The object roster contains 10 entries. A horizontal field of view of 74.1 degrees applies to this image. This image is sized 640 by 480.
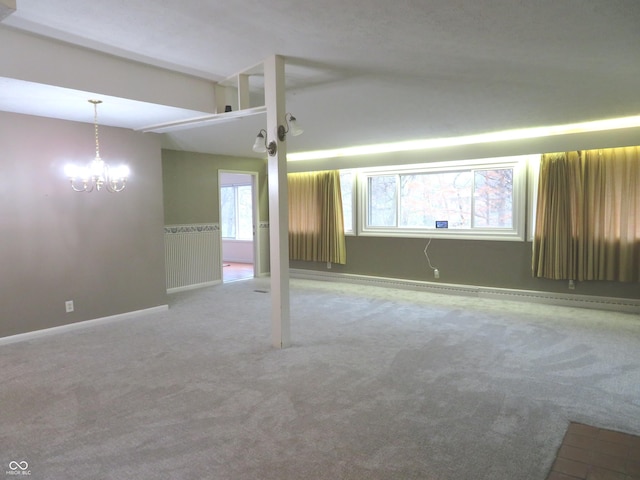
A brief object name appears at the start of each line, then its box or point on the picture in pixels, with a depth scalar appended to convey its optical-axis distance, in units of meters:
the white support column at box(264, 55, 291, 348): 3.67
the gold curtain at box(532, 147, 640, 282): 5.07
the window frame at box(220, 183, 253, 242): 10.35
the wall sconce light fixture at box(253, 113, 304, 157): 3.72
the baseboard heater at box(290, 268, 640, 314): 5.28
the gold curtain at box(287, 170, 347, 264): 7.50
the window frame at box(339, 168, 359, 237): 7.41
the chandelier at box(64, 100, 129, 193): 4.04
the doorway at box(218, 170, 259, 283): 10.21
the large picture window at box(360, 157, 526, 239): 6.01
